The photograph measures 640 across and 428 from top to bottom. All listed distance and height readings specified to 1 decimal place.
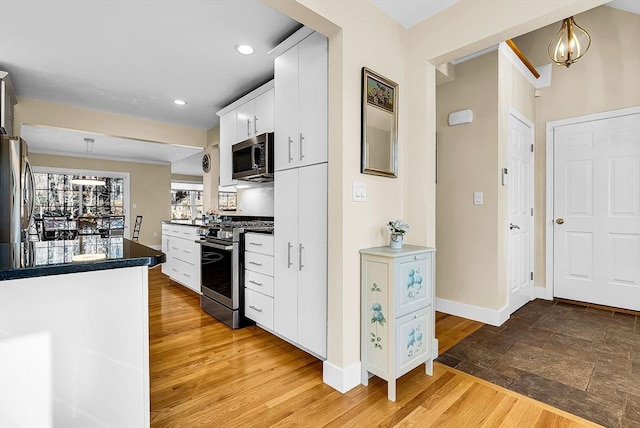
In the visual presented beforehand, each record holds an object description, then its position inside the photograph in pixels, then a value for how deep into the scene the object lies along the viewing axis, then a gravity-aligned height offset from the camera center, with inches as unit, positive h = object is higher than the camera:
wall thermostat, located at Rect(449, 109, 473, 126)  121.0 +35.2
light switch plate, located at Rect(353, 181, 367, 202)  78.2 +4.5
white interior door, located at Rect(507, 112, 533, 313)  127.1 -1.2
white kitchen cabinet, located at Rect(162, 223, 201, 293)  154.2 -23.1
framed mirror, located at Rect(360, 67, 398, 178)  79.9 +21.9
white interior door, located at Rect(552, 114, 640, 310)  130.8 -1.2
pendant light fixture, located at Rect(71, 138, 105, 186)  237.6 +22.9
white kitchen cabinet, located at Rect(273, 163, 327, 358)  82.8 -13.1
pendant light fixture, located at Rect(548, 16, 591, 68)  109.0 +56.3
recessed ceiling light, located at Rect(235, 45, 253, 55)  108.3 +54.9
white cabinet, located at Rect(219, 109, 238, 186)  154.1 +32.8
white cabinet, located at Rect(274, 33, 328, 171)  84.0 +29.6
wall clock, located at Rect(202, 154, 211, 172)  212.1 +31.3
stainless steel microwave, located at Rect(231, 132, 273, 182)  114.6 +19.7
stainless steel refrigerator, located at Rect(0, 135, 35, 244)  88.8 +5.6
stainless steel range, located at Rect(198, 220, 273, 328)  113.7 -23.7
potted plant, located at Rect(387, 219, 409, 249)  80.9 -5.8
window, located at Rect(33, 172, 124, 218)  296.0 +12.6
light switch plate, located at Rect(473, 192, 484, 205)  119.3 +4.0
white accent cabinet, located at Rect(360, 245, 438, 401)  71.8 -24.0
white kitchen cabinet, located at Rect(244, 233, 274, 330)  101.8 -22.7
